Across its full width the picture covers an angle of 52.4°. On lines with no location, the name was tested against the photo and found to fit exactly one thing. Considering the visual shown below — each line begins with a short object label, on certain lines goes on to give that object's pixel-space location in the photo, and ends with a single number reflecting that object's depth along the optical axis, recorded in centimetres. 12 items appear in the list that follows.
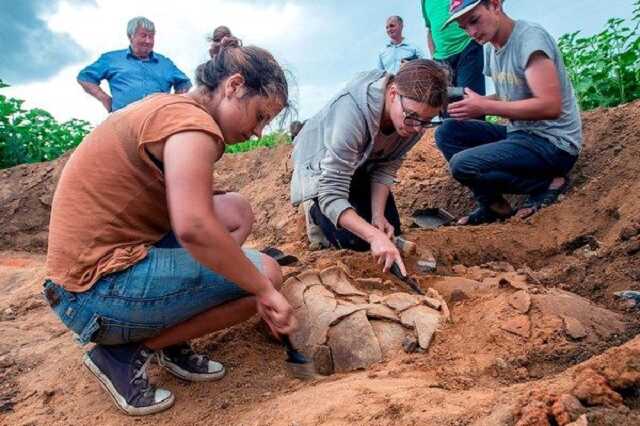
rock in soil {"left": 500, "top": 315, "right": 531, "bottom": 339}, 227
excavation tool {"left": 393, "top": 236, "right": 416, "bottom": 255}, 336
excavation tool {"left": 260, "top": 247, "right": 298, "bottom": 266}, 326
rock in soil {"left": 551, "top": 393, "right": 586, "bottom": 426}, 144
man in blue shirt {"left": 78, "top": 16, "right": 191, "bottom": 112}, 539
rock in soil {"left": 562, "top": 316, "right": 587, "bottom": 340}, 221
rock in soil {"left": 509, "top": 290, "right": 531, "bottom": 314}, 238
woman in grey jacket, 279
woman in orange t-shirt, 198
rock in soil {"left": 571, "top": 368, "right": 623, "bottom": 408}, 150
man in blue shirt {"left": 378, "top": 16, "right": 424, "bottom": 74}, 607
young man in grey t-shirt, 371
